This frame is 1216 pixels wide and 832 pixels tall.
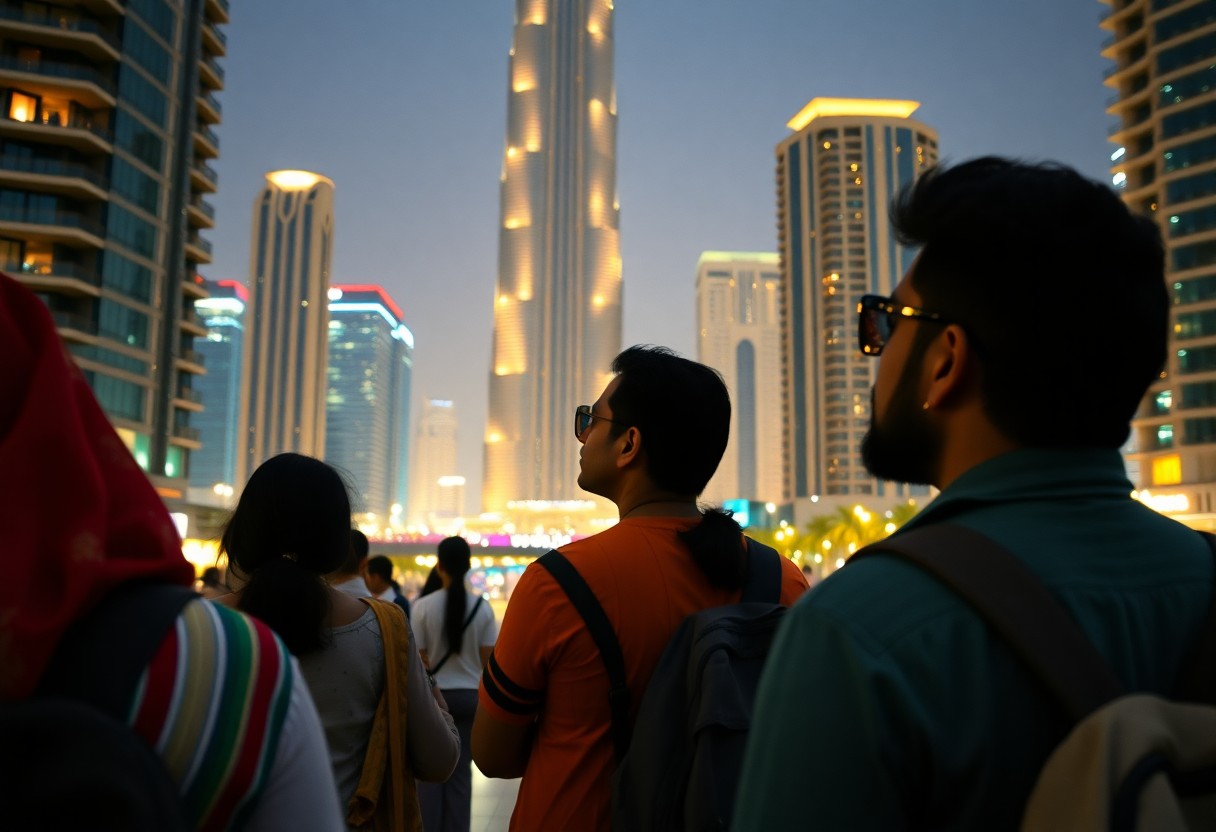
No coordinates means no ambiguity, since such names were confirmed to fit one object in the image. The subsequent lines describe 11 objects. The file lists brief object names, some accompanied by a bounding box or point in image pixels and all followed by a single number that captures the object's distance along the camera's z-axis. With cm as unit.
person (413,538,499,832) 468
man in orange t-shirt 205
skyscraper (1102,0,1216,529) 4028
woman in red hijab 85
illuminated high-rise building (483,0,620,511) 12375
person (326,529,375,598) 345
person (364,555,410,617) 660
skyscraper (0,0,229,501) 3222
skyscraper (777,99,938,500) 9512
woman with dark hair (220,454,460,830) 233
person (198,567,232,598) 759
